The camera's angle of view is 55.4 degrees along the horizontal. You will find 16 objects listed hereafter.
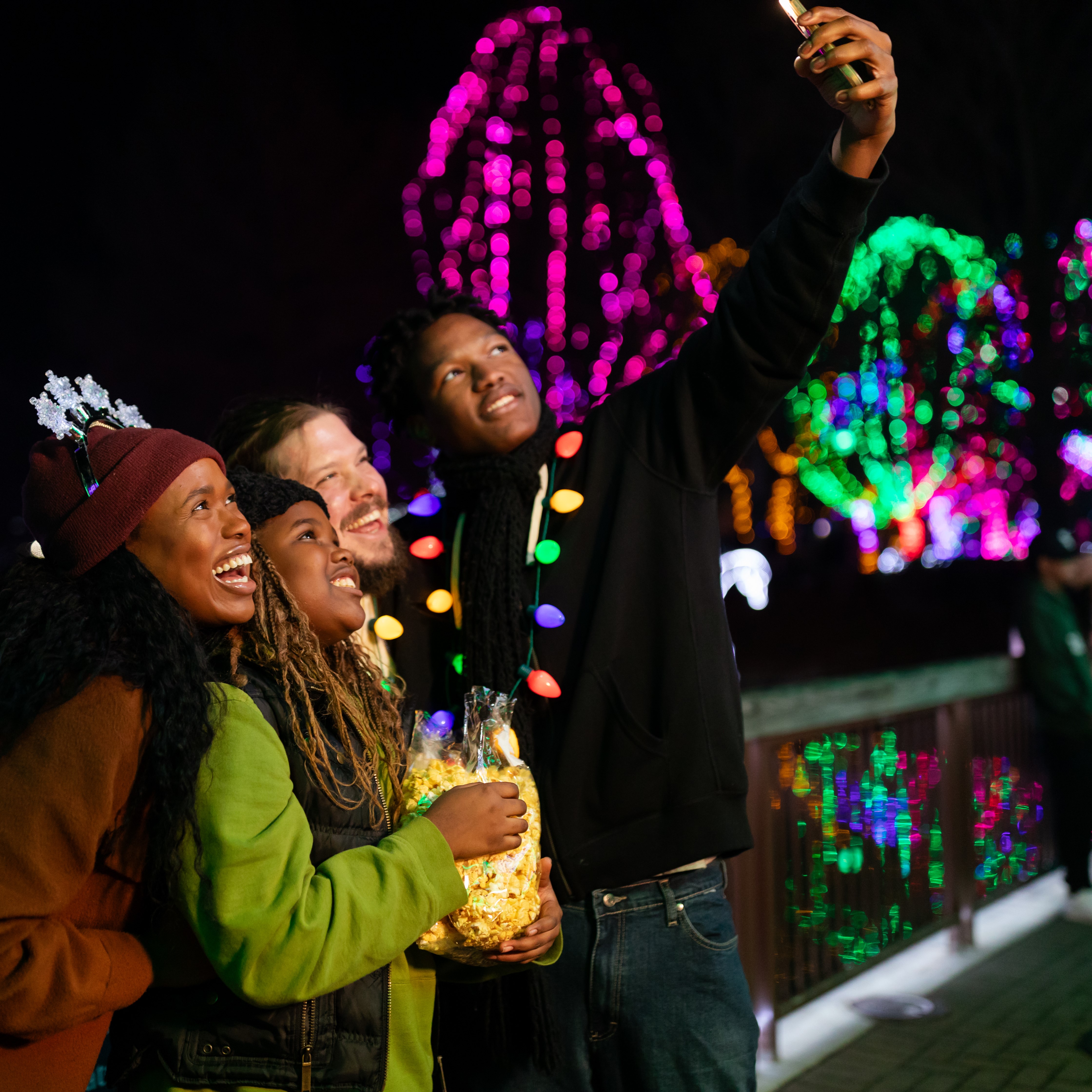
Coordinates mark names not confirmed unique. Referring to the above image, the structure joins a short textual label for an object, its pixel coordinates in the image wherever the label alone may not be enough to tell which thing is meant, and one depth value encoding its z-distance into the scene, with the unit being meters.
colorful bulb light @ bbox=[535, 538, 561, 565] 2.05
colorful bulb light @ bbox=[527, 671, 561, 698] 1.92
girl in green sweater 1.30
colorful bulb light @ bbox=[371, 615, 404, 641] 2.08
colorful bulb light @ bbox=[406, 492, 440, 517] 2.35
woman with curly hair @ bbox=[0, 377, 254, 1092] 1.26
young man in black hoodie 1.84
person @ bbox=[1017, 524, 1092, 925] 5.43
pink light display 8.60
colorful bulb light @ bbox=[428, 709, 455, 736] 1.69
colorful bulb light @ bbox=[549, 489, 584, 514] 2.07
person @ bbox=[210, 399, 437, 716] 2.13
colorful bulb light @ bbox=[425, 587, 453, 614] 2.13
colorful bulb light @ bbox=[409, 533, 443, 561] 2.22
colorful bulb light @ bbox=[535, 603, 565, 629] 1.98
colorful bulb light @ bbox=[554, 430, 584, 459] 2.16
